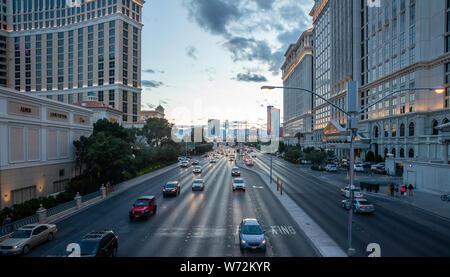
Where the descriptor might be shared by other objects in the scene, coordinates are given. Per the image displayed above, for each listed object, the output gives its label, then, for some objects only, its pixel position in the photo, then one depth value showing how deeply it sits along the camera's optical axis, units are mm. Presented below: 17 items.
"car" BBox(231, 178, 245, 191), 31844
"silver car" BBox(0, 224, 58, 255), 13398
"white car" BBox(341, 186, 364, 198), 24259
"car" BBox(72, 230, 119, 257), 11203
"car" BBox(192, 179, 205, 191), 32622
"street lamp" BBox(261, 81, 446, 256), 11758
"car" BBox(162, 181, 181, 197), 28906
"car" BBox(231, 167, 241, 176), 46969
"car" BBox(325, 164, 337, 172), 54719
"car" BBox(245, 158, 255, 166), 68725
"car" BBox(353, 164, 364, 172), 54766
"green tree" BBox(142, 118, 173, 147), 70375
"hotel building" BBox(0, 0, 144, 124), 89812
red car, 19641
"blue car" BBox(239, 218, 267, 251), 13453
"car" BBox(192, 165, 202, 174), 51156
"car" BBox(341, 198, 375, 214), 21328
